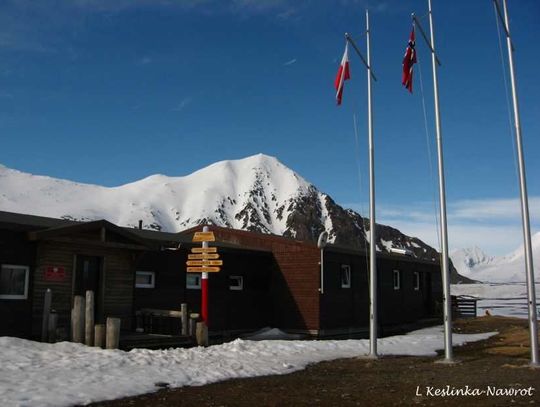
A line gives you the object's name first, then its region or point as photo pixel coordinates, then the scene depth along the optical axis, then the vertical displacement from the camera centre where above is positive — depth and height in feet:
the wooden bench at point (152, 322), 67.92 -3.69
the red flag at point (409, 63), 58.85 +22.67
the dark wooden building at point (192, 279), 58.34 +1.47
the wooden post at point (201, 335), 60.90 -4.53
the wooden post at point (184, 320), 62.44 -3.09
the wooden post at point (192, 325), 62.34 -3.60
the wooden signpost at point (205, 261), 64.69 +3.24
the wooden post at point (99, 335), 53.42 -4.04
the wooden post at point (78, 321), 54.19 -2.84
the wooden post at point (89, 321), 53.93 -2.82
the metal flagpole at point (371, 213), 56.44 +7.63
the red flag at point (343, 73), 61.62 +22.65
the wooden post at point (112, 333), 52.42 -3.82
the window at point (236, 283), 85.67 +1.14
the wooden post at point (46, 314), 55.01 -2.26
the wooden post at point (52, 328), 54.34 -3.49
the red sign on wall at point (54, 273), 59.88 +1.66
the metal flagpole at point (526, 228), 48.18 +5.39
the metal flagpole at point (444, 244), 52.08 +4.24
